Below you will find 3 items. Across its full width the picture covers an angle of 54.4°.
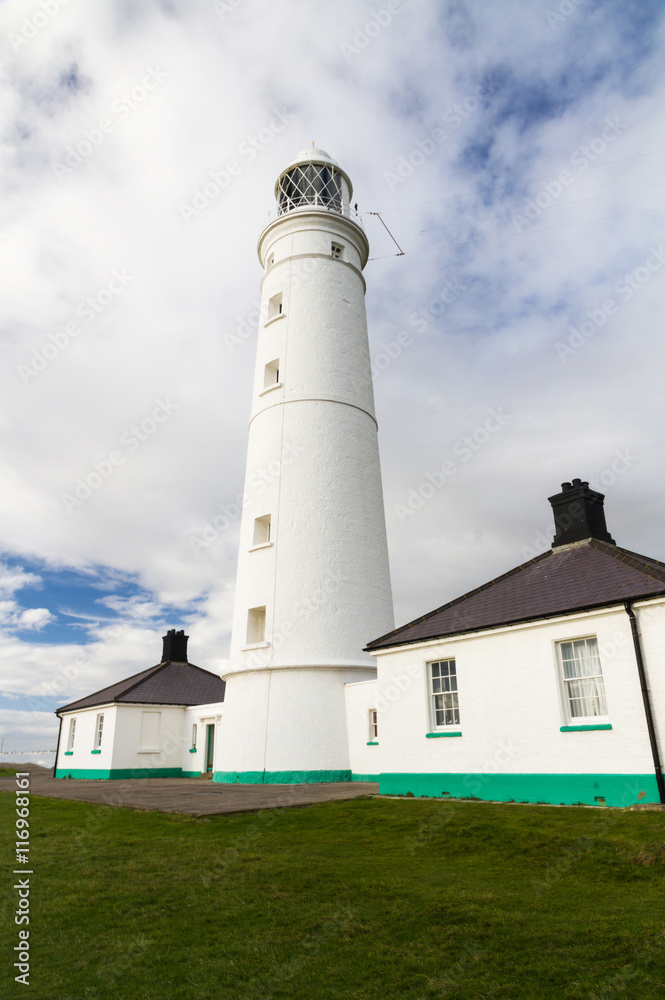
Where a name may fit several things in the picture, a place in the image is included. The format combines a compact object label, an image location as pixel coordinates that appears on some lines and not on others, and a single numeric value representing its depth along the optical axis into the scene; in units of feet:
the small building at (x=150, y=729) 79.30
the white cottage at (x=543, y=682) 35.19
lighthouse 56.03
